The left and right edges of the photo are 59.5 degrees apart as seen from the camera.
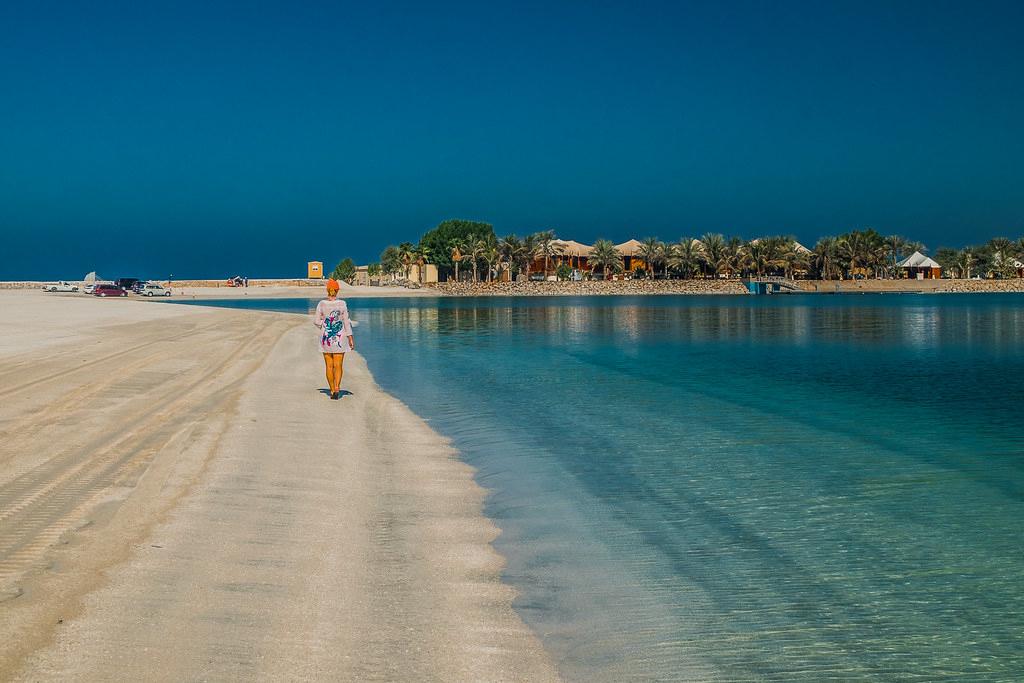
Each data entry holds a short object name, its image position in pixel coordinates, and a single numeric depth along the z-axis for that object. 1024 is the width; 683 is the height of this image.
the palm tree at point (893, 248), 149.38
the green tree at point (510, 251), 138.75
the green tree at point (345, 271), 191.62
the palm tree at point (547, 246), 141.49
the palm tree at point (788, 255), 144.75
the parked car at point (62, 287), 109.44
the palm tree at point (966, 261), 160.25
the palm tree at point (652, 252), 145.00
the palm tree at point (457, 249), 137.62
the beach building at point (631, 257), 151.88
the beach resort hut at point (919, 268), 154.12
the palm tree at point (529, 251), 139.50
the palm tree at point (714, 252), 144.50
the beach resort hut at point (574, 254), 151.74
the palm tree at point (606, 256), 145.38
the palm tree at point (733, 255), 144.25
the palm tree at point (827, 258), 146.00
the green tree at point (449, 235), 139.75
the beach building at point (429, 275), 147.12
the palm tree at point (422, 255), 143.12
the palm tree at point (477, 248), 135.75
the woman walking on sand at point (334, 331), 15.02
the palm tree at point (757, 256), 144.00
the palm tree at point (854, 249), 145.62
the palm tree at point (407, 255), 152.50
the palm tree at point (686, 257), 143.62
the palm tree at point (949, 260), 166.00
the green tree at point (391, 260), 162.12
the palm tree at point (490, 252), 135.75
